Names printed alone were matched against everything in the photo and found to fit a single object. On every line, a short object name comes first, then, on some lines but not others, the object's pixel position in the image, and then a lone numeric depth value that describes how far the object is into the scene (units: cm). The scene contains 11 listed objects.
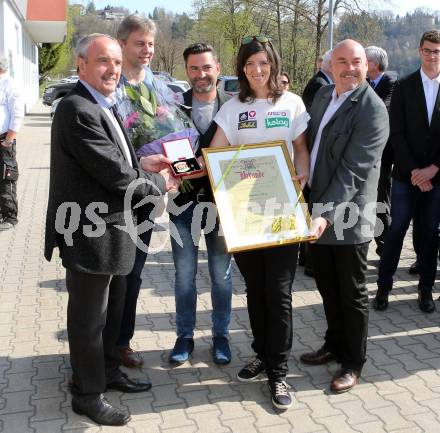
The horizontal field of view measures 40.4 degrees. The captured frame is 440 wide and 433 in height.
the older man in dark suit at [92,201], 296
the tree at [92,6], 12970
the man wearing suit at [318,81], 601
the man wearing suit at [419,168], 478
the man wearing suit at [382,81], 593
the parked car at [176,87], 1773
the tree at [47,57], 5181
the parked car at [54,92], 2728
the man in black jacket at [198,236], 367
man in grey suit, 342
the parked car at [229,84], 1778
